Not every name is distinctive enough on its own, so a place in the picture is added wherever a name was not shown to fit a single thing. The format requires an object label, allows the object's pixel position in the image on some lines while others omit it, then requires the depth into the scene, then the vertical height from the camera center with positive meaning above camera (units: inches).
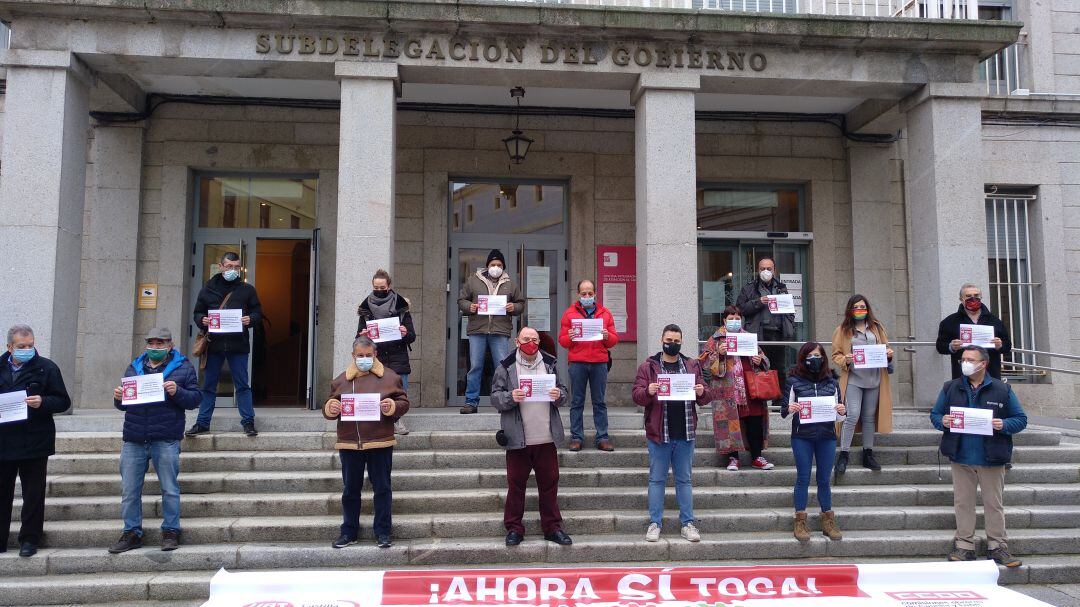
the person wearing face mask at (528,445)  277.1 -32.6
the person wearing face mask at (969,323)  330.3 +13.8
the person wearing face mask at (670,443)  283.4 -32.8
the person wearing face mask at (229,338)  338.0 +9.0
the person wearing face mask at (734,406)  325.1 -21.3
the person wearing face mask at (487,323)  376.8 +17.7
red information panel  478.9 +46.5
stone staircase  265.7 -62.5
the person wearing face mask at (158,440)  267.4 -29.9
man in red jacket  342.0 +3.6
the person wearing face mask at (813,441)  284.4 -32.0
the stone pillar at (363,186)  367.6 +86.4
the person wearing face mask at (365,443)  271.6 -31.0
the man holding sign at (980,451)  268.4 -34.2
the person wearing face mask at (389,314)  335.6 +19.8
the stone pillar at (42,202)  354.0 +75.4
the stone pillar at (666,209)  378.0 +77.2
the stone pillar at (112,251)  450.6 +65.6
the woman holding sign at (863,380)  326.3 -9.9
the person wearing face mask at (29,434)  264.4 -27.2
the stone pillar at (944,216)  396.5 +76.0
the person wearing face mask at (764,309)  384.2 +25.3
